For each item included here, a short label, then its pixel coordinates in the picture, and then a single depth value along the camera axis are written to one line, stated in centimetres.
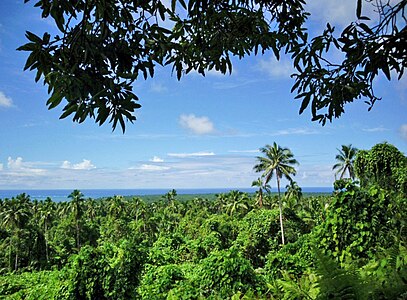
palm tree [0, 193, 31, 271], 3028
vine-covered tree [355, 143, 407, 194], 1930
